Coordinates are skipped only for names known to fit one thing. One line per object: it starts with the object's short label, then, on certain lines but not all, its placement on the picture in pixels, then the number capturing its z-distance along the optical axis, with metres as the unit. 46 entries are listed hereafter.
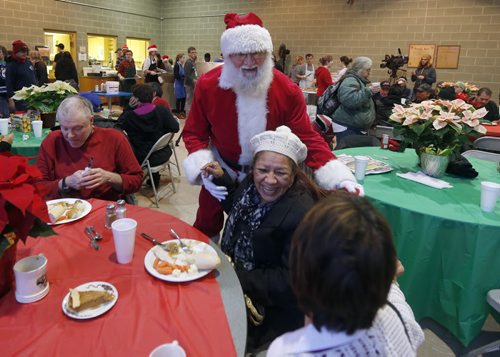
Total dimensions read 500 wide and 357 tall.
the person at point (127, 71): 8.98
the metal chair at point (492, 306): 1.65
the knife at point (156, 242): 1.33
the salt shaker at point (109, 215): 1.52
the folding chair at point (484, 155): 3.23
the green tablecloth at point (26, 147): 2.64
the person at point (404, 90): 6.23
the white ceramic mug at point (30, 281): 1.04
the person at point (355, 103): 4.00
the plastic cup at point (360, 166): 2.19
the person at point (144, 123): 3.71
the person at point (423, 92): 5.62
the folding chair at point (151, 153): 3.57
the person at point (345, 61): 7.87
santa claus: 1.87
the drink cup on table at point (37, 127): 2.88
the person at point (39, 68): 7.58
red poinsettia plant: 0.92
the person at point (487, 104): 5.30
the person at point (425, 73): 7.78
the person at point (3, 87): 5.70
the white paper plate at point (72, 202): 1.56
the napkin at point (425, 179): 2.15
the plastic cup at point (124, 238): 1.22
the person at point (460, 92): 5.21
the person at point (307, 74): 9.43
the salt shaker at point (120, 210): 1.54
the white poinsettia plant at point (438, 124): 2.19
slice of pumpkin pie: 1.02
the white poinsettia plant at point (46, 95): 3.09
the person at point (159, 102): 4.06
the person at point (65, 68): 8.22
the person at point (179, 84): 9.77
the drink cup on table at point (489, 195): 1.76
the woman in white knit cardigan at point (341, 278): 0.65
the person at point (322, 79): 6.84
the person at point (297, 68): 9.55
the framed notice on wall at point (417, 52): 8.23
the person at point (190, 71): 9.60
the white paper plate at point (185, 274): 1.17
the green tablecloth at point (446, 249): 1.72
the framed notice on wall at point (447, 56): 8.01
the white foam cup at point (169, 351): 0.83
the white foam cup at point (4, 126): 2.93
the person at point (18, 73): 5.39
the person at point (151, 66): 9.16
